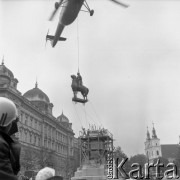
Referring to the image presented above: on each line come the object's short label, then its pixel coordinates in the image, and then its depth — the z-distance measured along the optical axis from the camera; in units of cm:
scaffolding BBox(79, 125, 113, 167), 2588
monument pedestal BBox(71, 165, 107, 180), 2359
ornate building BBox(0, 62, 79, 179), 5531
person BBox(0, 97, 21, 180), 211
